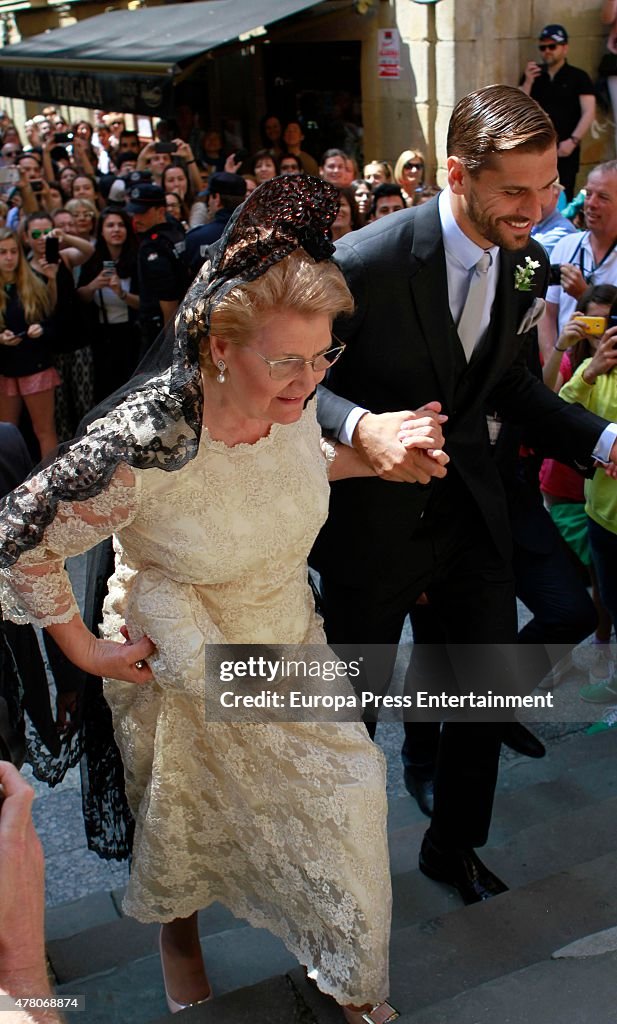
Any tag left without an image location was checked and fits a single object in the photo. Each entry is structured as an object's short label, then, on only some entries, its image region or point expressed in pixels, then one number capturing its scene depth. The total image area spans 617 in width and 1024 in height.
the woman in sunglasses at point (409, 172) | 10.02
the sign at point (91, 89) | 10.57
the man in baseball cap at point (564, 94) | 10.74
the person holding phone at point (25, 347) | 7.45
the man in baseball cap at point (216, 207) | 7.54
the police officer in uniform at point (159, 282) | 7.51
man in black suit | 2.98
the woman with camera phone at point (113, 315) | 8.04
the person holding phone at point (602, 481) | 4.09
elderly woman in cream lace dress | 2.40
